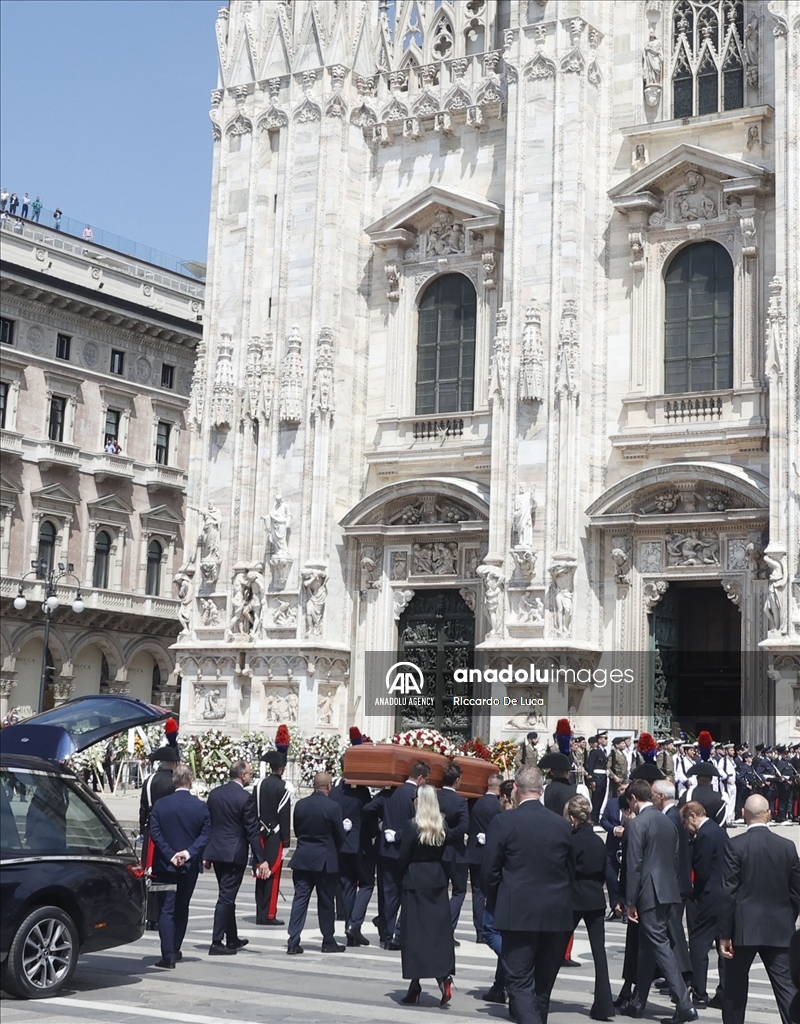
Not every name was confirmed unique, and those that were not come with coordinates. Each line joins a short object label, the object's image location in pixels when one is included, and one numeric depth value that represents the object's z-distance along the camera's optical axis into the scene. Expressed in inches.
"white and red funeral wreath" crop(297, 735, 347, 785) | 1095.0
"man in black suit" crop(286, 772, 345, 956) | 581.0
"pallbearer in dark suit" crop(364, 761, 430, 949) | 582.9
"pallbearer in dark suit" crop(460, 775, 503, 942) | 602.5
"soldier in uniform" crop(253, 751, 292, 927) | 630.5
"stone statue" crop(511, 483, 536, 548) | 1163.9
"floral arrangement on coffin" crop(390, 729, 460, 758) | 927.0
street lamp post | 1464.1
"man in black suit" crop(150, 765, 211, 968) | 514.9
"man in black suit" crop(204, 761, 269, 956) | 556.1
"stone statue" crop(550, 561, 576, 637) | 1149.1
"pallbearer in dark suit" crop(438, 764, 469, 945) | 537.6
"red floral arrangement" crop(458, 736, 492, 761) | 1030.4
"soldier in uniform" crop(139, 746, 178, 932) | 545.0
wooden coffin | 651.5
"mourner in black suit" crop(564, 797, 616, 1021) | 473.4
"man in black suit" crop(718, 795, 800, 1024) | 410.9
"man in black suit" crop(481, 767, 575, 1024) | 425.1
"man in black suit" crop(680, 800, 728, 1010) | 496.1
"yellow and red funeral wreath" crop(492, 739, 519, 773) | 1066.1
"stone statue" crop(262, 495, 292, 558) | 1272.1
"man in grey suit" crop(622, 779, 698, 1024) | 470.9
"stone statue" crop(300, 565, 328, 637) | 1253.7
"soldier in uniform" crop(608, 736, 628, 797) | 888.7
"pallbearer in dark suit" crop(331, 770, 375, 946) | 612.1
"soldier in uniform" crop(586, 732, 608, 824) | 919.0
